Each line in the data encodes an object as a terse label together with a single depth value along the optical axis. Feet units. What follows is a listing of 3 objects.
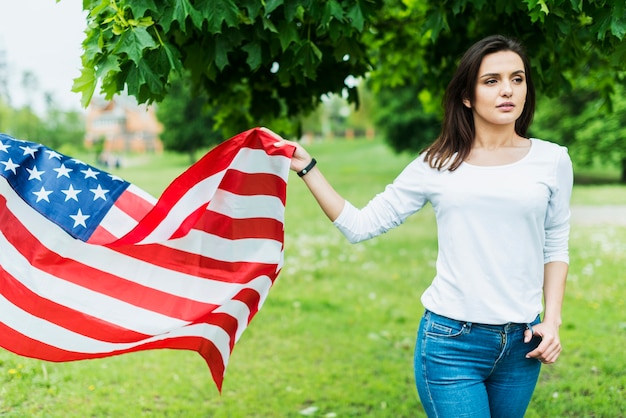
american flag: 11.73
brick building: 281.95
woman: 9.13
